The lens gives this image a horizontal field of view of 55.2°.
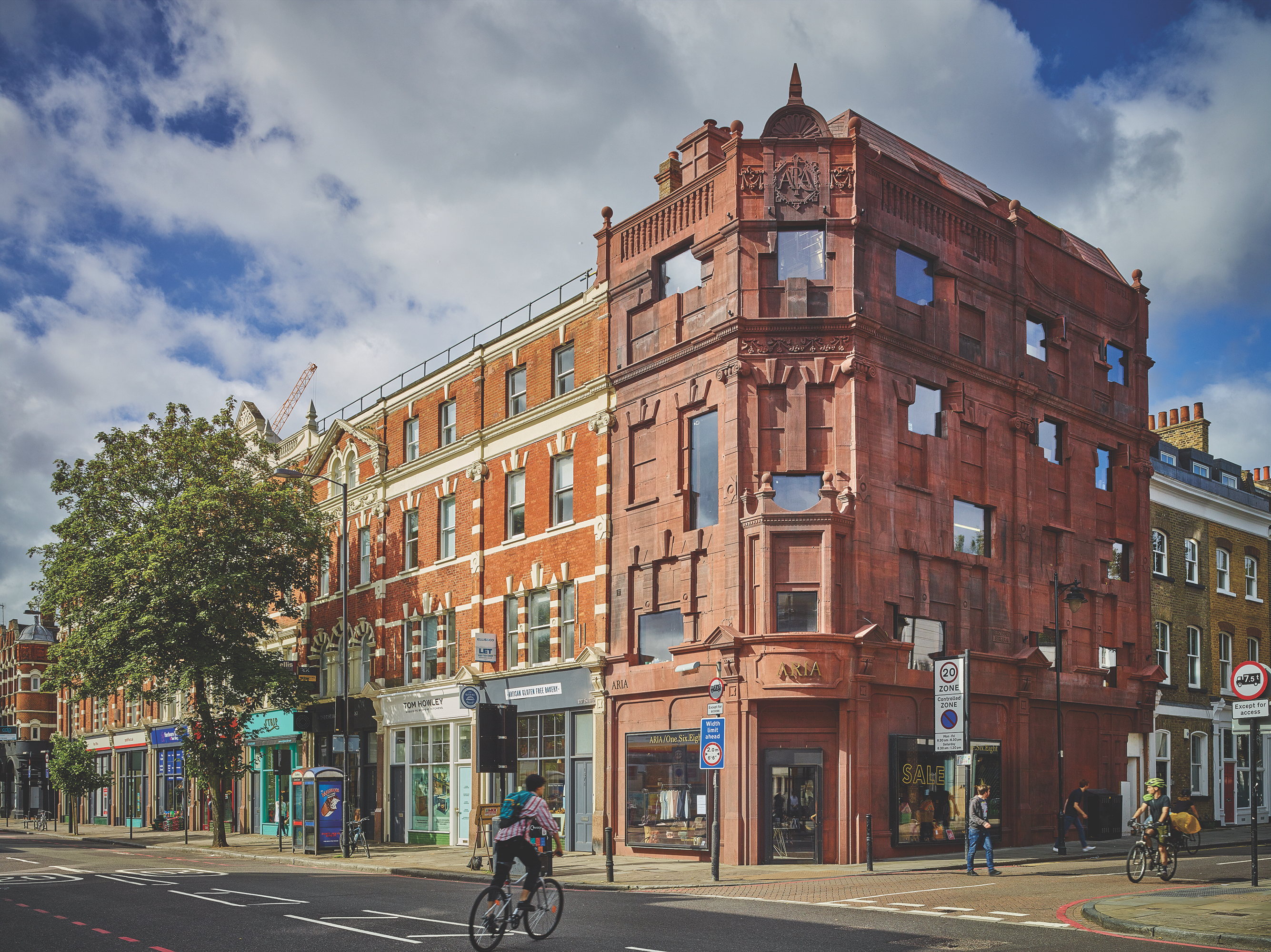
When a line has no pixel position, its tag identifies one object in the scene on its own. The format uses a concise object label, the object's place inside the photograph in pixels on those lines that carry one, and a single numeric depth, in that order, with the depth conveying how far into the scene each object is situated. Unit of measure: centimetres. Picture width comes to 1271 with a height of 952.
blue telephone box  3434
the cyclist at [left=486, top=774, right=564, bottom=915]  1383
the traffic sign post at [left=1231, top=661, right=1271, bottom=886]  1892
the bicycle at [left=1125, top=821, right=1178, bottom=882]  2112
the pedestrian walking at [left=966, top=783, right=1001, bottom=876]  2358
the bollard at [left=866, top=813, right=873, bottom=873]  2409
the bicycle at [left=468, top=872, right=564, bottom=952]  1330
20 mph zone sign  2559
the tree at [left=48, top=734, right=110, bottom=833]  5797
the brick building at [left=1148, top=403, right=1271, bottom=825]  3928
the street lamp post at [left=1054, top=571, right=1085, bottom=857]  3023
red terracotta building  2717
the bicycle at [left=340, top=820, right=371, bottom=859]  3497
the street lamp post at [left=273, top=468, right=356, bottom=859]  3359
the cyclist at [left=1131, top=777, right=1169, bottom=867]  2133
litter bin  3197
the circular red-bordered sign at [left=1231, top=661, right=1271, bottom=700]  1895
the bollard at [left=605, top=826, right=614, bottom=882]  2320
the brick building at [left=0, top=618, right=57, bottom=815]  9450
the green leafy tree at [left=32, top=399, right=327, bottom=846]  3819
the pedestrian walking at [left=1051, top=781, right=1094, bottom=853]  2880
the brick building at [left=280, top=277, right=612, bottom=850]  3328
